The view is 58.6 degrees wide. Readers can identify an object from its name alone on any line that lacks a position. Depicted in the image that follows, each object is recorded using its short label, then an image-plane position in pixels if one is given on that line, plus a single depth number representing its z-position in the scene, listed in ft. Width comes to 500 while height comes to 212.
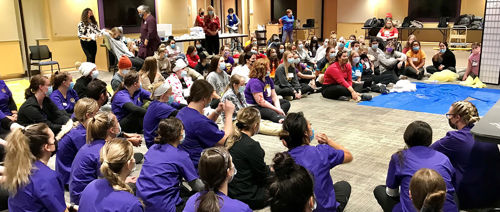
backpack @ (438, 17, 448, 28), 56.56
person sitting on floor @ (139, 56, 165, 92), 21.69
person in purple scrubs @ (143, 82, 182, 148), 14.34
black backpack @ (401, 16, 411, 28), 59.06
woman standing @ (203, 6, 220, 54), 41.42
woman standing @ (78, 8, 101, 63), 35.35
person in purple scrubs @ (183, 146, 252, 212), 7.19
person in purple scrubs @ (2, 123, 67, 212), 7.97
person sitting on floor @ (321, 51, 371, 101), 25.93
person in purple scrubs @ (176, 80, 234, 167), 12.10
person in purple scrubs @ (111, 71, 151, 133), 17.16
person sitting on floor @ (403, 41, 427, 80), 32.71
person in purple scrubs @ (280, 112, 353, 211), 9.48
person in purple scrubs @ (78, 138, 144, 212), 7.44
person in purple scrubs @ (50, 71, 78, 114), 17.98
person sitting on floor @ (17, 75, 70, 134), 16.28
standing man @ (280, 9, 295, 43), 52.29
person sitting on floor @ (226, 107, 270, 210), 11.09
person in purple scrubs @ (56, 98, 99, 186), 11.75
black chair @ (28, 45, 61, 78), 33.86
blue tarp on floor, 24.12
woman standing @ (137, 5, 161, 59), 31.30
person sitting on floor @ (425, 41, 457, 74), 33.27
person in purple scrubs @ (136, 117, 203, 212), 9.60
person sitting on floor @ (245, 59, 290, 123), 19.76
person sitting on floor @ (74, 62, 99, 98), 20.12
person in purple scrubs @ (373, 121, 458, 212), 9.40
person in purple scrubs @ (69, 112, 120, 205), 10.17
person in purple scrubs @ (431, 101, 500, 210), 10.85
